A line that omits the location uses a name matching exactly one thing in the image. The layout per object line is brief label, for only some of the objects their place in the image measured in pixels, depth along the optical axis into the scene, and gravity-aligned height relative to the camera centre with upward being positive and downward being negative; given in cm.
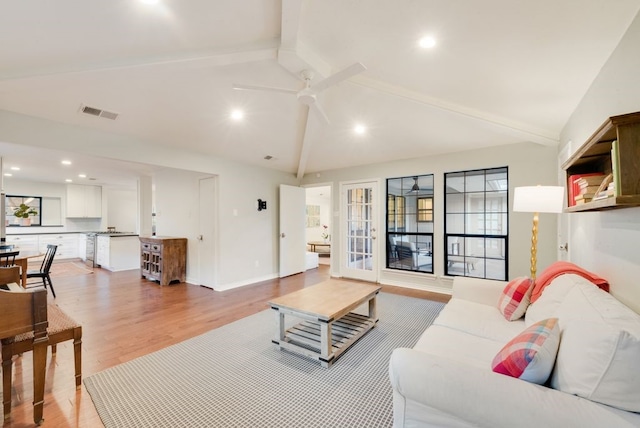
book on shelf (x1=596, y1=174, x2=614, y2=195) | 147 +16
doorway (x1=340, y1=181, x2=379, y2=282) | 518 -36
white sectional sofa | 96 -70
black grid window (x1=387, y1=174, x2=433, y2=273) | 475 -20
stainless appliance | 680 -95
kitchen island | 622 -91
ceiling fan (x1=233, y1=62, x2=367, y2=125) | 208 +111
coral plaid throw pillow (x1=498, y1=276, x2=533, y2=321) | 216 -72
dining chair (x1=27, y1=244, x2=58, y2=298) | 399 -80
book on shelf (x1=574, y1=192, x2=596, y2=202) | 171 +10
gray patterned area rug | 168 -128
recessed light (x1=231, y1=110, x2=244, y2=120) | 351 +130
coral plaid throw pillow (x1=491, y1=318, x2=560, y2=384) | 115 -63
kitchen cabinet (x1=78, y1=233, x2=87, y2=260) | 748 -92
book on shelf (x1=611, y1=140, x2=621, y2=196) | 123 +21
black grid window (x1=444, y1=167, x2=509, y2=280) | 418 -17
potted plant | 609 -1
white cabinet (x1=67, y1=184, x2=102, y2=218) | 781 +37
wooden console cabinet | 498 -88
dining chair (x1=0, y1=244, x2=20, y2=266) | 312 -49
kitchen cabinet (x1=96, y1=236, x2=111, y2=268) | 629 -92
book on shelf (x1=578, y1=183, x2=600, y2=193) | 171 +15
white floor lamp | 252 +12
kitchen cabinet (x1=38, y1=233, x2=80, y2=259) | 732 -83
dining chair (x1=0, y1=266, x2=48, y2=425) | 146 -65
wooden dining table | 322 -56
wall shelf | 120 +25
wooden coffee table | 228 -101
